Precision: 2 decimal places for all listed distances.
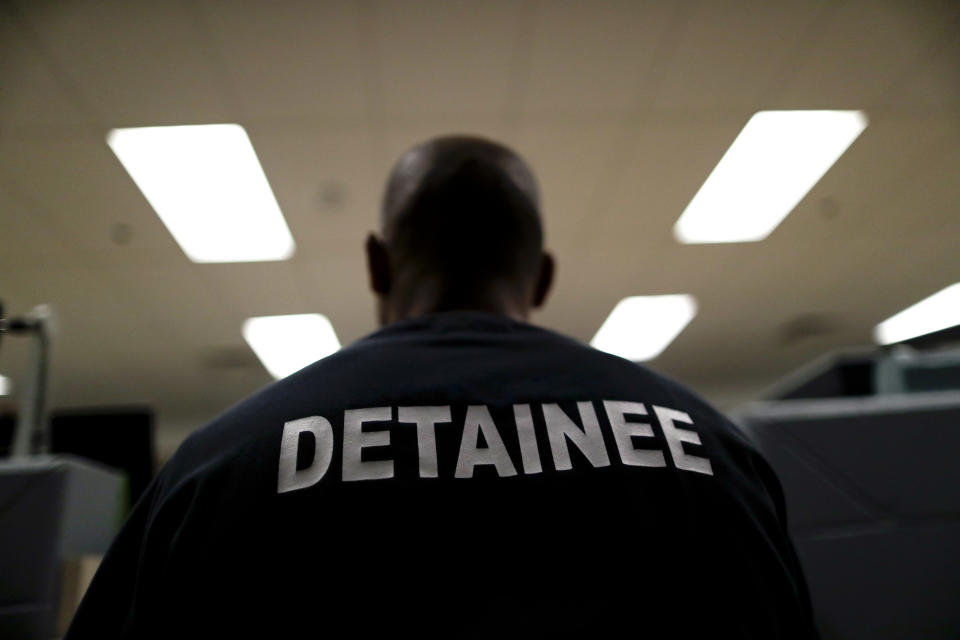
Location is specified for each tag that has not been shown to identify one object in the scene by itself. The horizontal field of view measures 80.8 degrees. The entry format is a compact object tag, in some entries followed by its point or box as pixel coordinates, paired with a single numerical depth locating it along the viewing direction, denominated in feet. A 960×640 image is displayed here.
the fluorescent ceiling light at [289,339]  15.17
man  1.49
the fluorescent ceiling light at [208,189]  8.59
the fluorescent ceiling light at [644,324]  15.53
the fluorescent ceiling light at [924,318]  16.28
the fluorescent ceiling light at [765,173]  9.16
